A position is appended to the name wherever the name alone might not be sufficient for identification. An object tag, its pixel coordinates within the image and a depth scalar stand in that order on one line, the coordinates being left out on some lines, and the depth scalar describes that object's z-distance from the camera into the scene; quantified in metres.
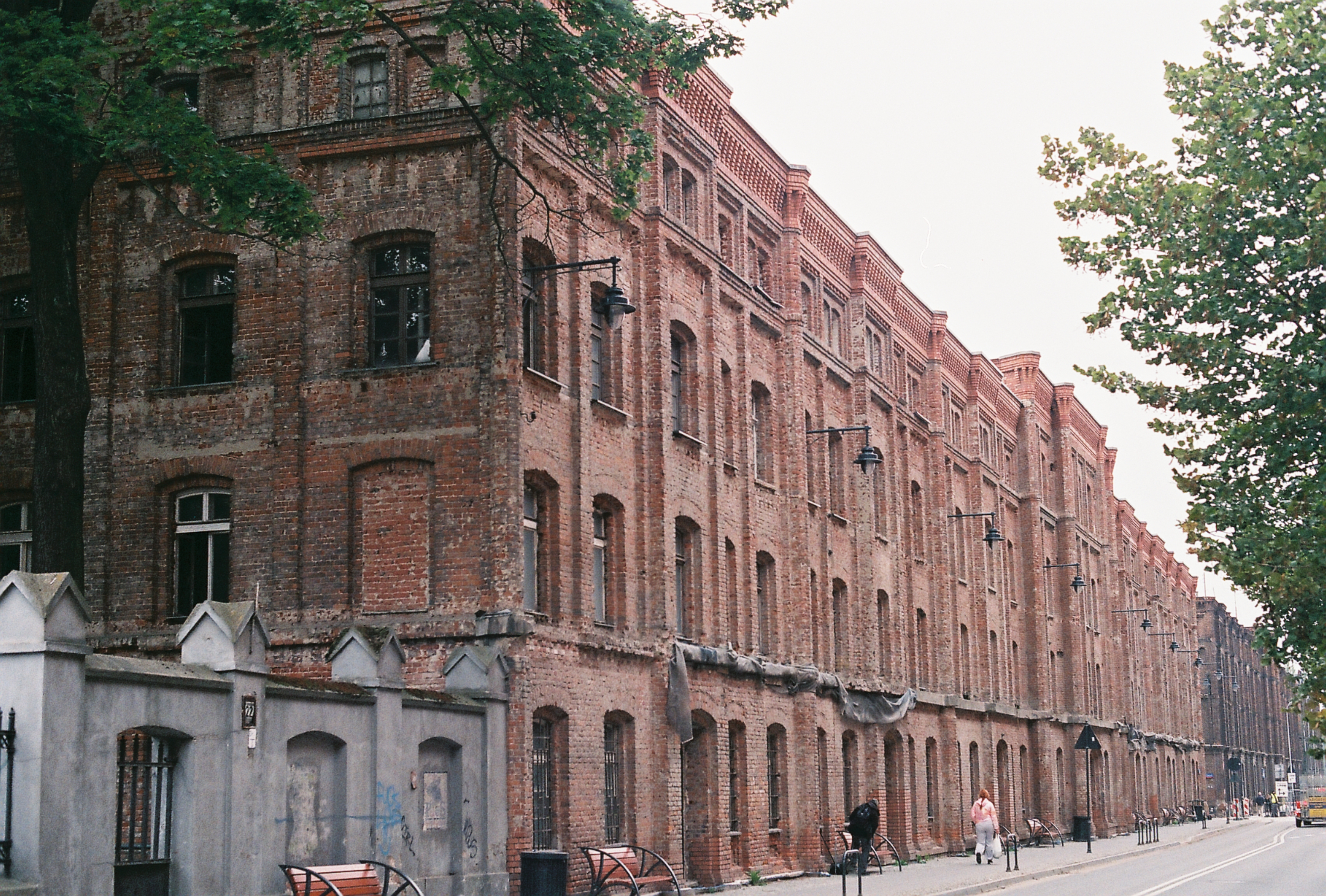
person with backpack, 29.48
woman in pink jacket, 36.47
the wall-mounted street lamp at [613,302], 21.28
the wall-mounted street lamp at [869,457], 30.98
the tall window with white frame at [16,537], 23.48
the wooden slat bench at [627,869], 20.89
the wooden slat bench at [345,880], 15.62
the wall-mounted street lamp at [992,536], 44.09
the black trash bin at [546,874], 19.08
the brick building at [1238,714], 114.62
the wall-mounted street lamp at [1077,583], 53.94
